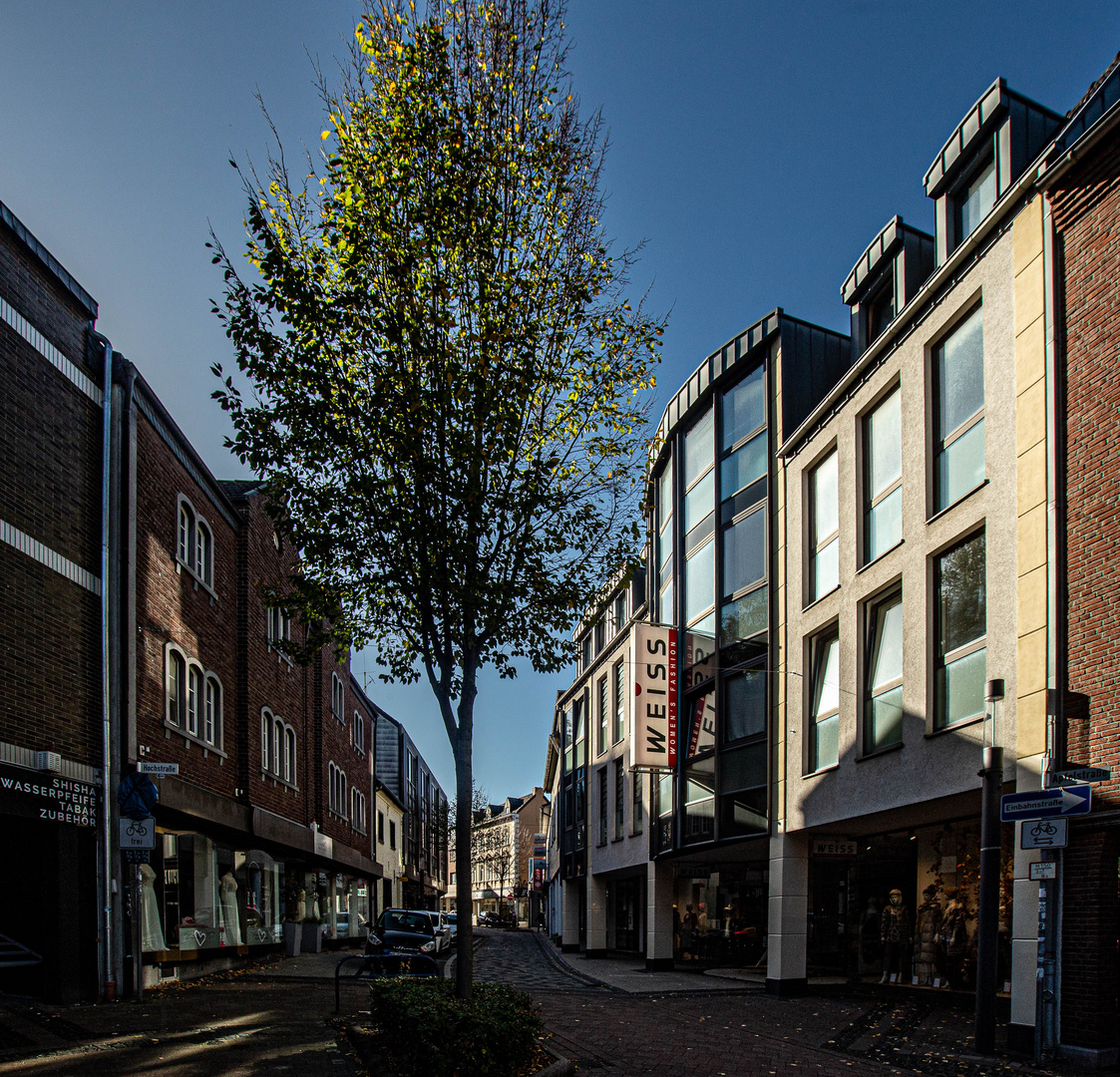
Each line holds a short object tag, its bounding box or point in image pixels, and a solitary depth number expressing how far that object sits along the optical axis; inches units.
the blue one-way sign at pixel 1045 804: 405.7
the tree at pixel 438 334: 413.1
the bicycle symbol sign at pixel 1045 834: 417.7
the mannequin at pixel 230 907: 927.7
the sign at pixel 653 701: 910.1
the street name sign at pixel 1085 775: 406.0
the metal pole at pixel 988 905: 426.9
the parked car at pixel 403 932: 949.2
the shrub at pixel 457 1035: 321.1
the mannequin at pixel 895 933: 703.7
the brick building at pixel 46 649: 556.7
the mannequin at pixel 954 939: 623.5
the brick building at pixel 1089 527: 414.9
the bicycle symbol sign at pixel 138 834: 573.9
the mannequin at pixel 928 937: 654.5
